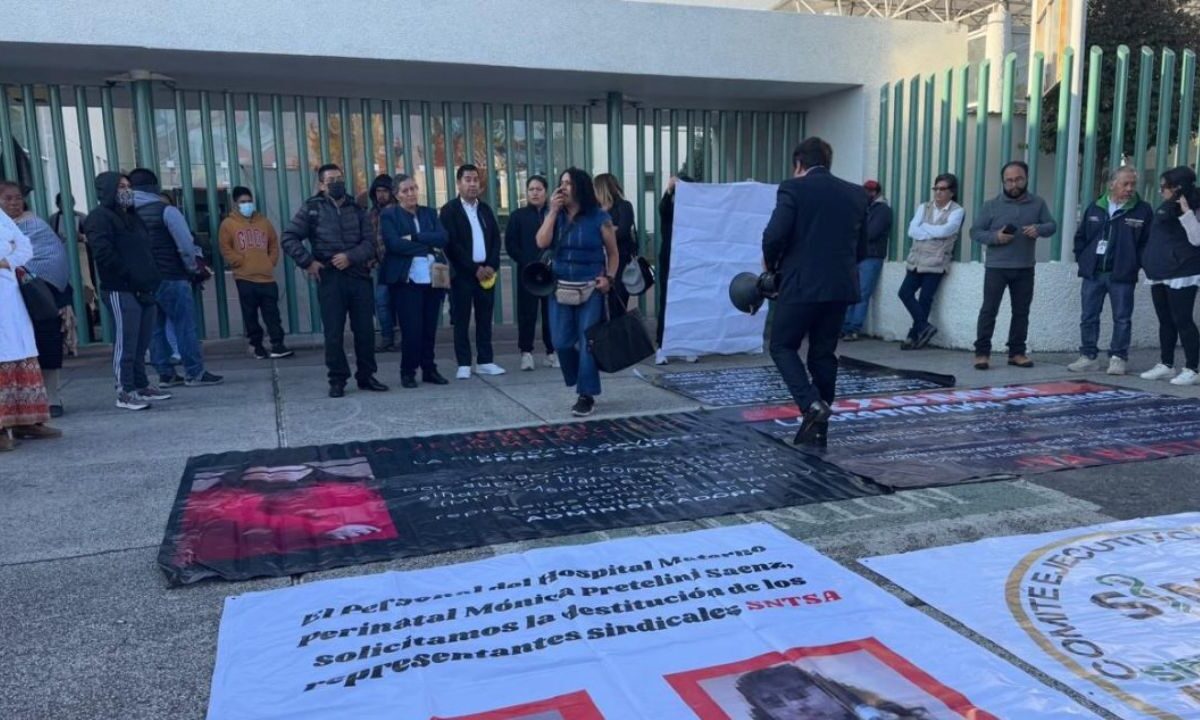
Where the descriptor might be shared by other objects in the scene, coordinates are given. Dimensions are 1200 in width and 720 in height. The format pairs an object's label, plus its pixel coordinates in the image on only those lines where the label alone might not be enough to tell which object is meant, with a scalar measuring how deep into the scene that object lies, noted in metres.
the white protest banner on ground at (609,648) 2.31
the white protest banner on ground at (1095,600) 2.39
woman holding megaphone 5.73
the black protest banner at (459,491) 3.53
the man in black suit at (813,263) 4.83
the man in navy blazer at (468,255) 7.15
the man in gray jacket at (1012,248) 7.25
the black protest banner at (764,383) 6.48
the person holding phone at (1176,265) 6.36
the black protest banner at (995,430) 4.52
